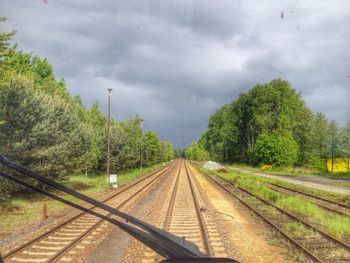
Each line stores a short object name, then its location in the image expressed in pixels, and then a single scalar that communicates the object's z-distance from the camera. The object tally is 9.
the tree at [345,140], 75.81
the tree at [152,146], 107.33
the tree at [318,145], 86.56
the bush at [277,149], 82.75
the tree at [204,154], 186.02
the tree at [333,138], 80.94
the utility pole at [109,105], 44.14
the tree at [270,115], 90.75
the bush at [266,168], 79.69
